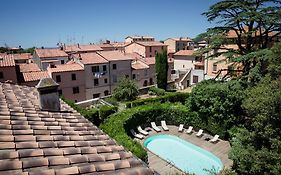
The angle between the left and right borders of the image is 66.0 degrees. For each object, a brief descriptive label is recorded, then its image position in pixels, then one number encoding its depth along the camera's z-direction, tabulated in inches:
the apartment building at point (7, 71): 1136.2
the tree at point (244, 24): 796.0
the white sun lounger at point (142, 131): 886.7
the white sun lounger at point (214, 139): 829.2
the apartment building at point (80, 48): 2359.1
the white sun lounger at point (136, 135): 858.1
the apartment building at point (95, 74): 1510.8
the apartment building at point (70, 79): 1398.9
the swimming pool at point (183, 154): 711.7
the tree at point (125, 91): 1326.3
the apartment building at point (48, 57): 1738.4
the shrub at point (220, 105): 786.2
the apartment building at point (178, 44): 3292.3
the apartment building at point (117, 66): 1612.9
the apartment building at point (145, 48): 2489.4
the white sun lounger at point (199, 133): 879.6
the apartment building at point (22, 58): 2312.5
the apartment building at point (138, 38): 3622.0
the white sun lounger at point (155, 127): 927.8
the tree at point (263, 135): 446.2
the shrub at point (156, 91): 1430.9
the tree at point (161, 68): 1578.5
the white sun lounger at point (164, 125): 943.4
